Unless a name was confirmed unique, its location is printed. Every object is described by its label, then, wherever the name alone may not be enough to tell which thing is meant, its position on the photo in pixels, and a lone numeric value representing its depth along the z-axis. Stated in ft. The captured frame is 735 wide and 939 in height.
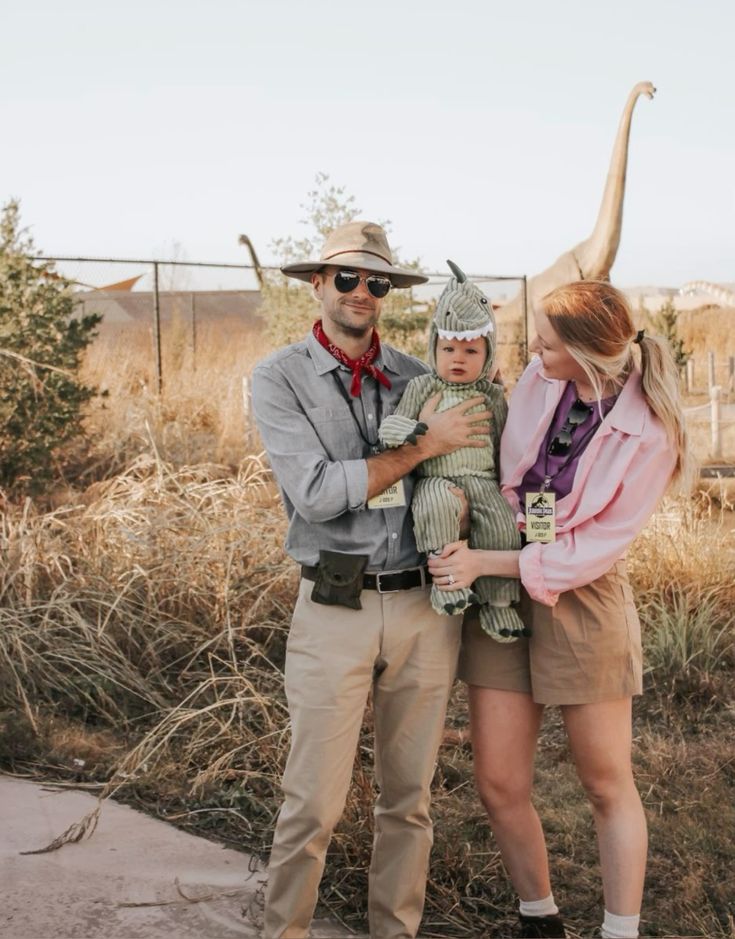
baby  10.14
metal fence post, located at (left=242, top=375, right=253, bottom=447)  32.96
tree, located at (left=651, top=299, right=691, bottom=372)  54.70
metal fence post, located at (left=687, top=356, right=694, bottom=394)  65.51
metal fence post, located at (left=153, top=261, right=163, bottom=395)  40.37
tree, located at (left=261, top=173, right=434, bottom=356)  36.14
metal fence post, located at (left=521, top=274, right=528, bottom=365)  51.21
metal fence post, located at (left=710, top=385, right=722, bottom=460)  37.47
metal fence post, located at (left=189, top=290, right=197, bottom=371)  43.59
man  10.11
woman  9.87
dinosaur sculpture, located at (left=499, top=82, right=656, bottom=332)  46.03
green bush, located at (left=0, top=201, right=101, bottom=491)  26.25
